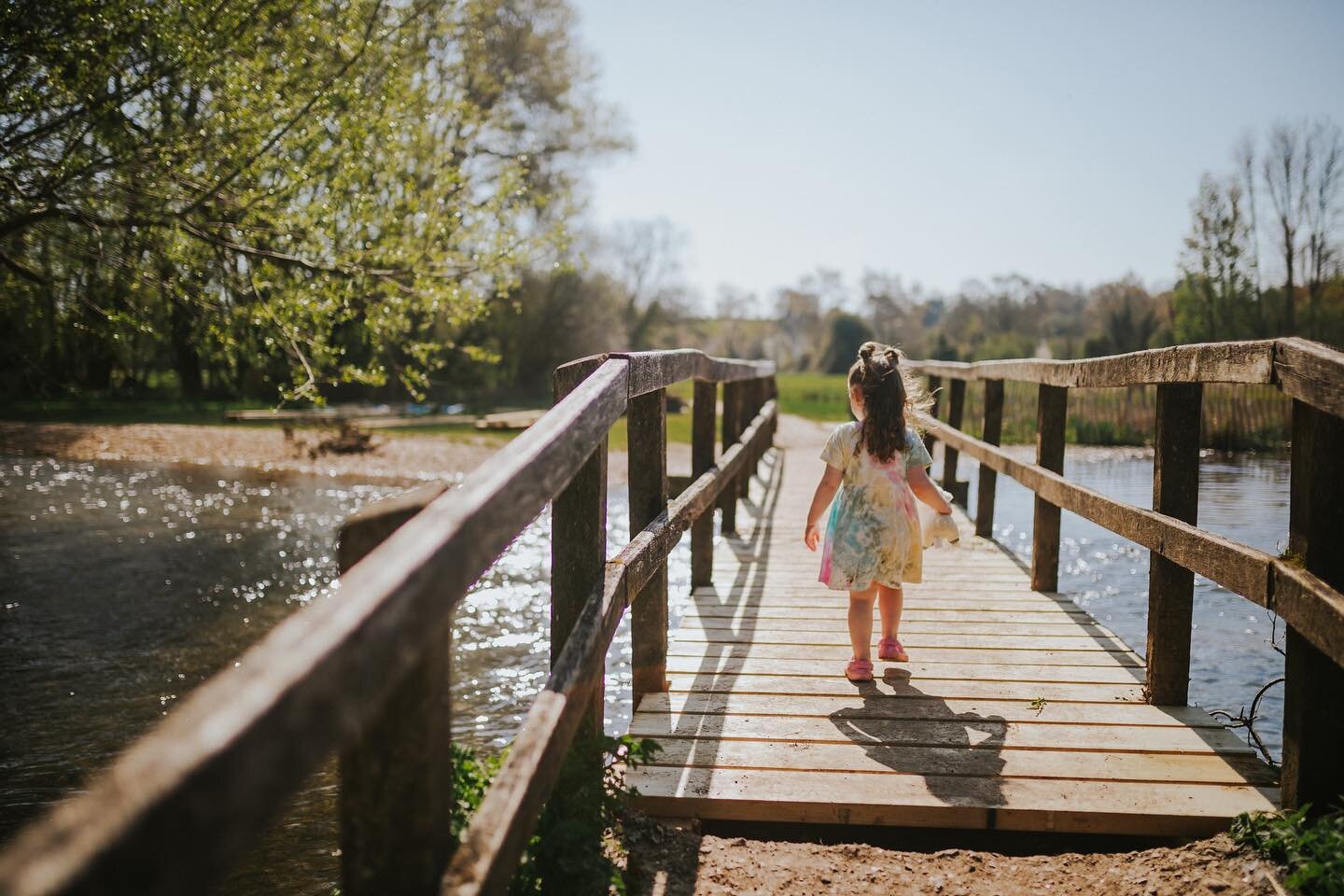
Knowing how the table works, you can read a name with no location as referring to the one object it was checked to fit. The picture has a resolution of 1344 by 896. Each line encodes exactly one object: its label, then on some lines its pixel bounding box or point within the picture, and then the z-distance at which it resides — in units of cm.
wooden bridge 90
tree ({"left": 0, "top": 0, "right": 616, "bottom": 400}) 657
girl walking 421
